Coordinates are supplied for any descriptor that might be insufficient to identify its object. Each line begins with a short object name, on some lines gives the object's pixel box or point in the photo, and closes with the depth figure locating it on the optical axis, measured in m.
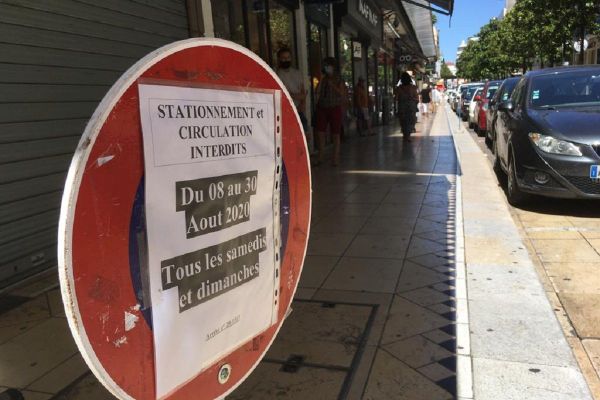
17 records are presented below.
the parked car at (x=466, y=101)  24.94
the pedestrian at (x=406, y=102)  14.11
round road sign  1.13
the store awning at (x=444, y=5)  13.19
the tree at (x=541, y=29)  21.08
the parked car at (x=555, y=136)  5.87
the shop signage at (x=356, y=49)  17.05
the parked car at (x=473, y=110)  18.53
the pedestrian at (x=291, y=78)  8.64
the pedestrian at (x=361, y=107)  15.90
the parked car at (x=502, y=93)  11.48
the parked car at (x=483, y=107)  16.18
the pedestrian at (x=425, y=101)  27.98
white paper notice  1.35
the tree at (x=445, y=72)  139.38
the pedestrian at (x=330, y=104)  9.58
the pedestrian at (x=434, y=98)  33.78
